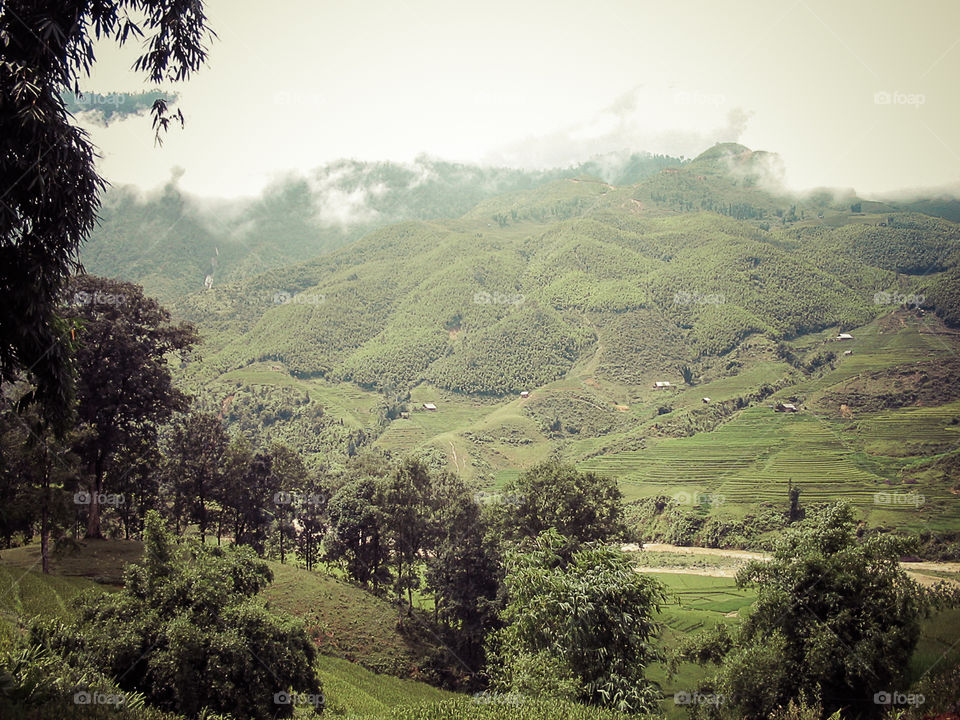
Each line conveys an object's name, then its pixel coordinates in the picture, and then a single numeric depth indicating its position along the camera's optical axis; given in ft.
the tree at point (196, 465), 131.23
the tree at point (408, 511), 139.85
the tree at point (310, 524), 170.50
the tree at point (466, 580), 125.08
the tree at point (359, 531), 144.77
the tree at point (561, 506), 114.21
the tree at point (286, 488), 162.20
